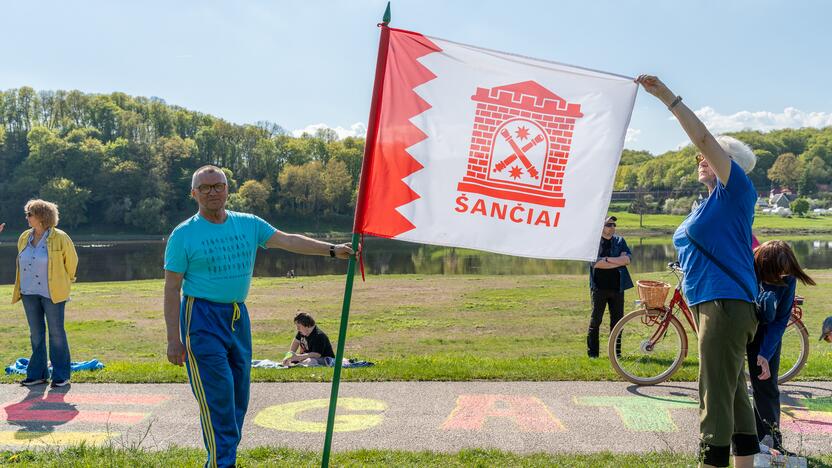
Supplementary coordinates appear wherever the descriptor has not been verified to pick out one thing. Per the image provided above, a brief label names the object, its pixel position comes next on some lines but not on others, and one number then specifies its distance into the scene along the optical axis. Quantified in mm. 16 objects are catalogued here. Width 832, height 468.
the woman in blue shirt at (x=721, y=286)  3713
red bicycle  6840
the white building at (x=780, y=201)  140250
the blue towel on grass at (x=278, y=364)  8078
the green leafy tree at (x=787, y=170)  159875
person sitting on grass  8586
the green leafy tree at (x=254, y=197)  100250
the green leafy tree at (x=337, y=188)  105938
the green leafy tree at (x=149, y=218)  88875
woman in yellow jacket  6953
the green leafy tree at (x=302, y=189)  105938
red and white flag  4375
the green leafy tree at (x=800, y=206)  128250
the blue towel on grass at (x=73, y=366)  7852
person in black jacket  8531
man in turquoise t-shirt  4016
